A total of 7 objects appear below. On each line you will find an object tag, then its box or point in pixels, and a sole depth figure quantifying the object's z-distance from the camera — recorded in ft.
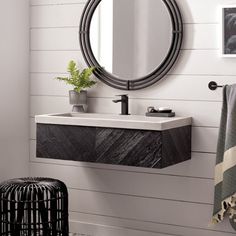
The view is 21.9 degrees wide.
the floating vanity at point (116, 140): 11.04
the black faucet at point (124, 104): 12.59
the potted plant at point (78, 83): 12.94
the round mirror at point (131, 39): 12.26
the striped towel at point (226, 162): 11.10
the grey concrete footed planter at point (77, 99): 13.03
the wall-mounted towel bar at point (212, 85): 11.87
